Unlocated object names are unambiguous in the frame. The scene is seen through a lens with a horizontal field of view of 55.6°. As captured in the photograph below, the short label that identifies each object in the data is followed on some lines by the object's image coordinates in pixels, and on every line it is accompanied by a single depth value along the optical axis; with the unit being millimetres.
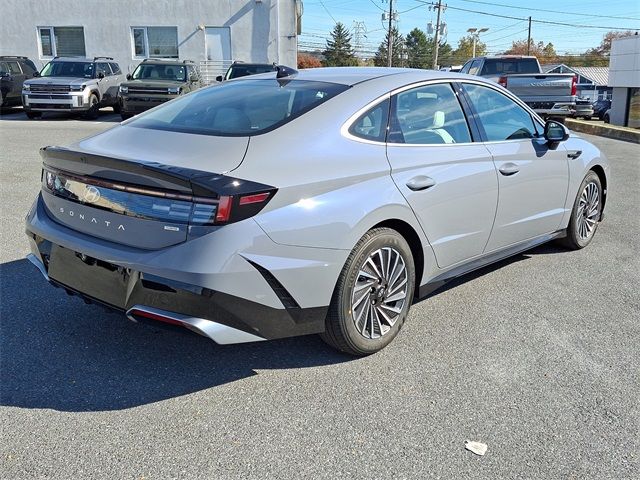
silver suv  16688
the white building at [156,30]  24625
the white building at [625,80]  17922
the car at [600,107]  27059
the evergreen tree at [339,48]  100062
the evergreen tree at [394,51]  101875
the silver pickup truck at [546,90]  15695
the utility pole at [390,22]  55500
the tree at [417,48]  108250
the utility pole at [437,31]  47400
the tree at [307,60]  79062
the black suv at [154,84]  16125
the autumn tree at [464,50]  104500
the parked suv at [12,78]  18359
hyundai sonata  2867
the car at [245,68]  17219
